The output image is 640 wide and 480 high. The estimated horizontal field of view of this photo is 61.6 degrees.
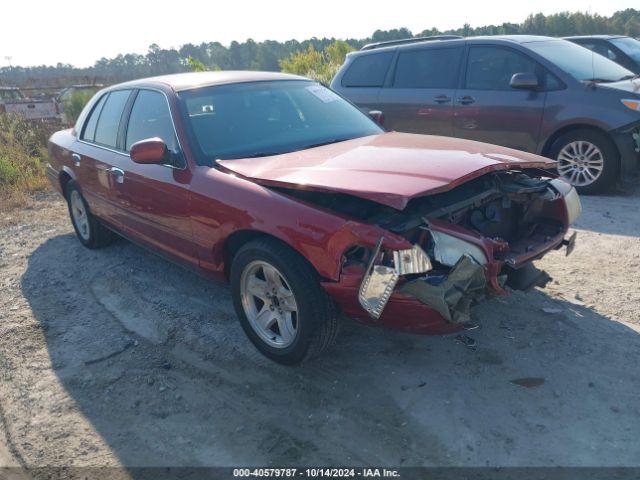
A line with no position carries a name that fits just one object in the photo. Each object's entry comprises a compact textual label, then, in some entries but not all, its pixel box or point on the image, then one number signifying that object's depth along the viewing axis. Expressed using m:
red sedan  2.66
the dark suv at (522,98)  5.99
